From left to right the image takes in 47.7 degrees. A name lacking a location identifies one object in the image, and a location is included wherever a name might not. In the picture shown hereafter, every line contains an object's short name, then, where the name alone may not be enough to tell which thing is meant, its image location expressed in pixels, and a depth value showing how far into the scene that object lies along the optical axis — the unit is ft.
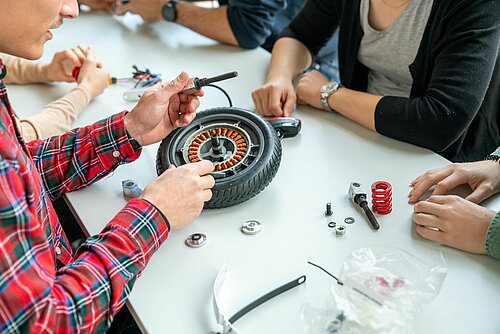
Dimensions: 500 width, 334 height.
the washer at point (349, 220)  3.29
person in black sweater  3.83
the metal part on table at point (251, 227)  3.27
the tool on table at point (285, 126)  4.03
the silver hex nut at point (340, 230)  3.19
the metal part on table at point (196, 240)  3.22
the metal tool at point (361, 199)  3.24
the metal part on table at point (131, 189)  3.62
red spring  3.31
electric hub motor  3.42
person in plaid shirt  2.45
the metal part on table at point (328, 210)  3.36
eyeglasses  2.64
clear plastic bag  2.49
